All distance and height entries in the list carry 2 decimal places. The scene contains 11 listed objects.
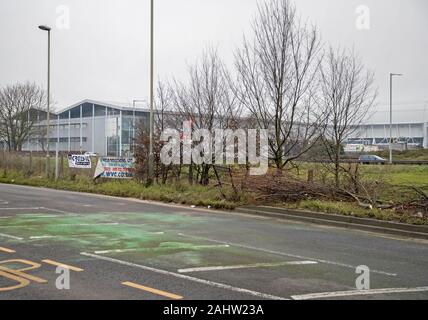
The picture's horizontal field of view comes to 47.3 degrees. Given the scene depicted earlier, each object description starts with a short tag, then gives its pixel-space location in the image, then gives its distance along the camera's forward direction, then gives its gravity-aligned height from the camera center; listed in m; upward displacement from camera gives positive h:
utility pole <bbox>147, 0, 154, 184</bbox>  20.00 +2.28
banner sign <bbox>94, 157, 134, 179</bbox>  23.00 -0.68
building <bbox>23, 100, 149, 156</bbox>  91.50 +5.33
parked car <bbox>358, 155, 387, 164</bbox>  58.39 -0.51
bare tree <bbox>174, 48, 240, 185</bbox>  21.25 +2.11
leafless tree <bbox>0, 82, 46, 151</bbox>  52.81 +4.38
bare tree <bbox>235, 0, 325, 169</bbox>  17.77 +2.18
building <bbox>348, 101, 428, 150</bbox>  110.78 +6.54
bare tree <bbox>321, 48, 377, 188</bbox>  19.00 +2.05
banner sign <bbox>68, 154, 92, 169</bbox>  25.62 -0.43
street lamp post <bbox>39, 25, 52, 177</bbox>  26.22 +4.61
